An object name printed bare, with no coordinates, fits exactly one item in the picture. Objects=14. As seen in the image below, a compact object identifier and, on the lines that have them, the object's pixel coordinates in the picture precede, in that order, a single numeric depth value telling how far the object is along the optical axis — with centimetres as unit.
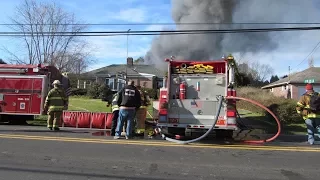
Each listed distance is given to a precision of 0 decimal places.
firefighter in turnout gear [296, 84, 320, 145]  896
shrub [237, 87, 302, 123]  1425
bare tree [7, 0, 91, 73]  3594
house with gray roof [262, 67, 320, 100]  3592
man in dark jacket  916
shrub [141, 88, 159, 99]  3271
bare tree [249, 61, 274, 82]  6910
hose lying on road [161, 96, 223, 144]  852
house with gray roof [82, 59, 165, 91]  4728
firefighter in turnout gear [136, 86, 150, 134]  991
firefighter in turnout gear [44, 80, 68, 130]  1055
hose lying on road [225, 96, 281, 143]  907
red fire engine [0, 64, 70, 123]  1268
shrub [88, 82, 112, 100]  3413
